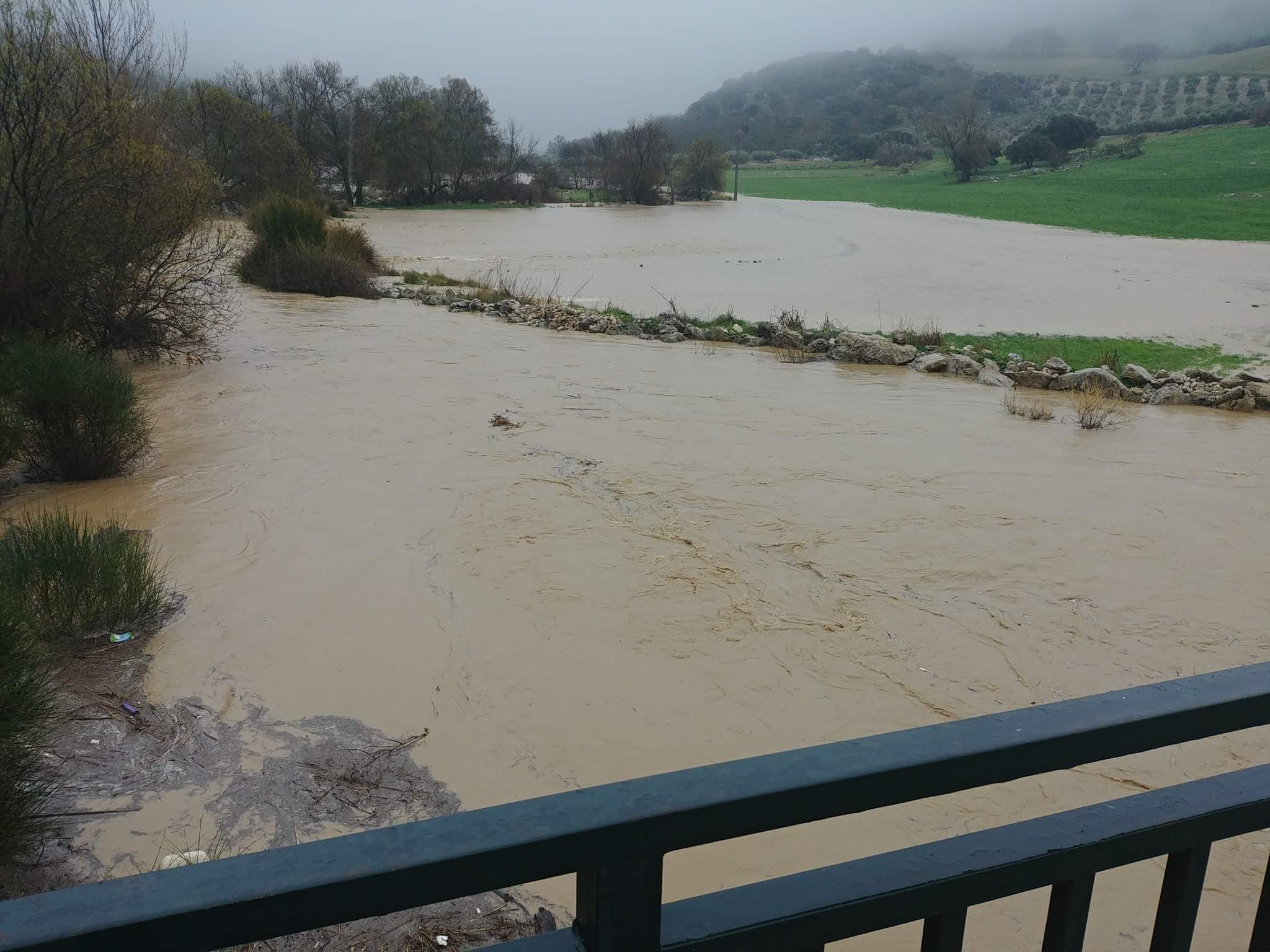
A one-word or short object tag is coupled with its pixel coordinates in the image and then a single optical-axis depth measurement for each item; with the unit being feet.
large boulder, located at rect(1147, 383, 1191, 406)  44.45
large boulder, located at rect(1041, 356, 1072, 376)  47.60
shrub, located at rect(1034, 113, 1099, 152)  264.31
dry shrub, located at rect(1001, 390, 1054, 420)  40.24
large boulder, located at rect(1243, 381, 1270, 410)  43.52
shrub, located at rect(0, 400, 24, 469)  28.60
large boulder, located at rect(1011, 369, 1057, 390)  46.80
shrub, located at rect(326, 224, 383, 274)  74.08
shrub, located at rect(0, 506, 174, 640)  18.37
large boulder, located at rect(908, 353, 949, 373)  49.65
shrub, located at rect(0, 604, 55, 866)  12.28
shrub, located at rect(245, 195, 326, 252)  70.54
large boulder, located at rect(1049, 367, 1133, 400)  44.73
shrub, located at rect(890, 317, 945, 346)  54.08
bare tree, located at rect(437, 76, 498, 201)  209.05
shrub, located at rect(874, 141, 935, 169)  362.37
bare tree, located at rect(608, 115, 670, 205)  220.84
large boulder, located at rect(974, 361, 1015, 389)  46.73
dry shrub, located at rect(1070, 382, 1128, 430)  39.06
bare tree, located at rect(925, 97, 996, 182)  255.29
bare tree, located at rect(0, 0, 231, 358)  36.63
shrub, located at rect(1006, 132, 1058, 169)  260.21
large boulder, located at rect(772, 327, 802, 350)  54.03
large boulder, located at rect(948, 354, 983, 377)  49.01
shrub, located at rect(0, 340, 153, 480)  28.94
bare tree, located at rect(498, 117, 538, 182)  223.30
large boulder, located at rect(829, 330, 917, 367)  51.06
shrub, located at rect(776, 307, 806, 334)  57.00
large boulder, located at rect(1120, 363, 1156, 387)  46.29
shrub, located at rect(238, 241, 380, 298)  68.95
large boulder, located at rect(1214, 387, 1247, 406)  43.57
